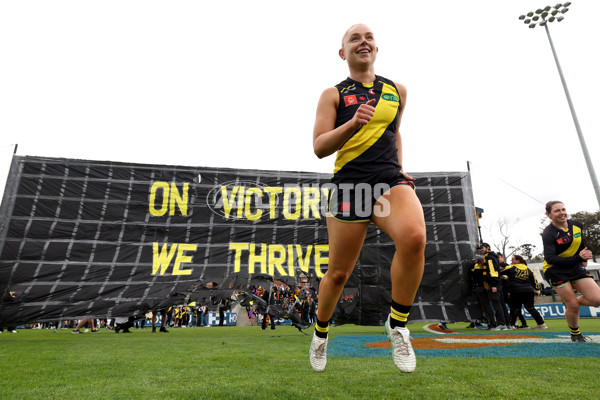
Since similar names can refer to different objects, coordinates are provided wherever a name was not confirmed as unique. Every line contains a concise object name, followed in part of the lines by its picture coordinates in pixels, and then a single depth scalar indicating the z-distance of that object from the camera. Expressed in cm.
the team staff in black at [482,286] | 868
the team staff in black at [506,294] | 887
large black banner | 857
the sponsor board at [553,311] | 1372
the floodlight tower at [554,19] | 1224
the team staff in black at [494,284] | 854
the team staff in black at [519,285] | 890
